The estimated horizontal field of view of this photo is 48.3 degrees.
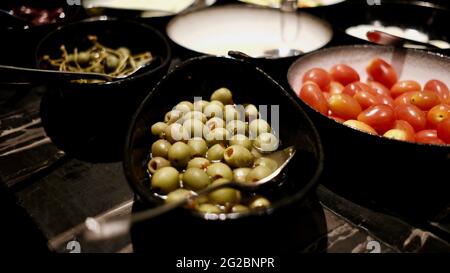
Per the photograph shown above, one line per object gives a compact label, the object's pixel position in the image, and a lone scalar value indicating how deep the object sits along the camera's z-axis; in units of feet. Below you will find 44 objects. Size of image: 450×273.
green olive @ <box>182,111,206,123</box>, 1.27
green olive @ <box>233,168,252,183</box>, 1.14
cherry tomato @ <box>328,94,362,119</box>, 1.33
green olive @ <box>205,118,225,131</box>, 1.25
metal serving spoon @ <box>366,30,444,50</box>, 1.54
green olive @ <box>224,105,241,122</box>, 1.30
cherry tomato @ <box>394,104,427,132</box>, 1.30
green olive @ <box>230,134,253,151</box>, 1.21
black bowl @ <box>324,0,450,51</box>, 1.96
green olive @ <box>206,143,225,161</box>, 1.20
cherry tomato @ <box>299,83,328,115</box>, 1.32
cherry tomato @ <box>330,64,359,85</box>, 1.49
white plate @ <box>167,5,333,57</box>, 1.83
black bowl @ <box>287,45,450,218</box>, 1.15
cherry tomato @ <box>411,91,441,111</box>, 1.34
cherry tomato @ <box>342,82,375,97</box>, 1.41
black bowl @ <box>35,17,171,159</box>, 1.31
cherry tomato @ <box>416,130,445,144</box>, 1.23
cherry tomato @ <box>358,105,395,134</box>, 1.27
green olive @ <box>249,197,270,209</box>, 1.07
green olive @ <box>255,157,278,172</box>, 1.17
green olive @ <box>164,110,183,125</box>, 1.26
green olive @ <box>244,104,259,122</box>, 1.31
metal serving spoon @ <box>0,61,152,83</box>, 1.23
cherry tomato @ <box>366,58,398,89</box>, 1.50
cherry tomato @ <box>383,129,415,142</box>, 1.22
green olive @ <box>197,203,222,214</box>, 1.05
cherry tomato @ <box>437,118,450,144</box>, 1.23
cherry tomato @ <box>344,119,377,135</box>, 1.24
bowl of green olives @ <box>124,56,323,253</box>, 0.99
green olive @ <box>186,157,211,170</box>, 1.16
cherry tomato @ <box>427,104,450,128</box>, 1.28
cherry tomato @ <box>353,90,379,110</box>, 1.35
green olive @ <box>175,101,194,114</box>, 1.30
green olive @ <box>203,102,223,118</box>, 1.30
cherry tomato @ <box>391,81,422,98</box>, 1.43
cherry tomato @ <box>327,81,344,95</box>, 1.44
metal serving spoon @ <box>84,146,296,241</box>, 0.88
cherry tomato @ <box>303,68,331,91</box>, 1.44
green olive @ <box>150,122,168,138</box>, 1.24
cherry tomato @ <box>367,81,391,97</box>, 1.44
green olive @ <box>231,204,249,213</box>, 1.06
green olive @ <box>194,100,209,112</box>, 1.32
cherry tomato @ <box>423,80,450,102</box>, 1.40
